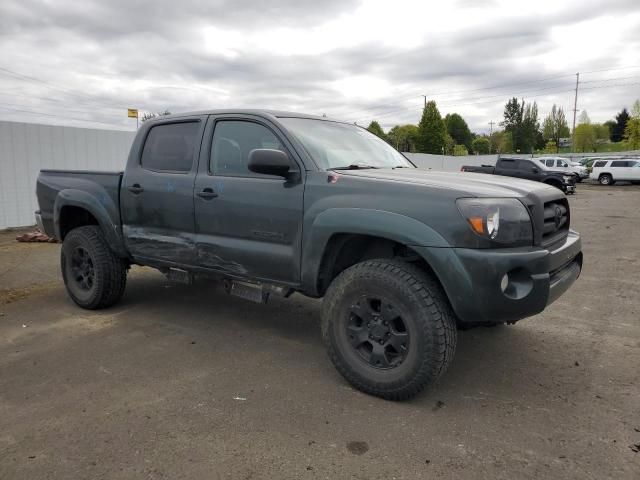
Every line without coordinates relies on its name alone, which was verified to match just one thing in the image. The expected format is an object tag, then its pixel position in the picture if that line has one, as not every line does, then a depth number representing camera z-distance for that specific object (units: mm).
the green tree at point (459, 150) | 79450
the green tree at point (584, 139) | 84750
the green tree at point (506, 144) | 85438
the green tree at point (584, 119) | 96319
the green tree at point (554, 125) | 94375
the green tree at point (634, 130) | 61500
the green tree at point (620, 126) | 94750
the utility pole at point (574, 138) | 79894
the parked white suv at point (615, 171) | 30781
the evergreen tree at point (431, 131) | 59594
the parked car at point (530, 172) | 22561
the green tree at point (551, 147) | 81125
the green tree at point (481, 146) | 97688
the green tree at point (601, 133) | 97869
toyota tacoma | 2922
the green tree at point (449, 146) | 62888
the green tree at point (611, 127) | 99500
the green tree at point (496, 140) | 95938
